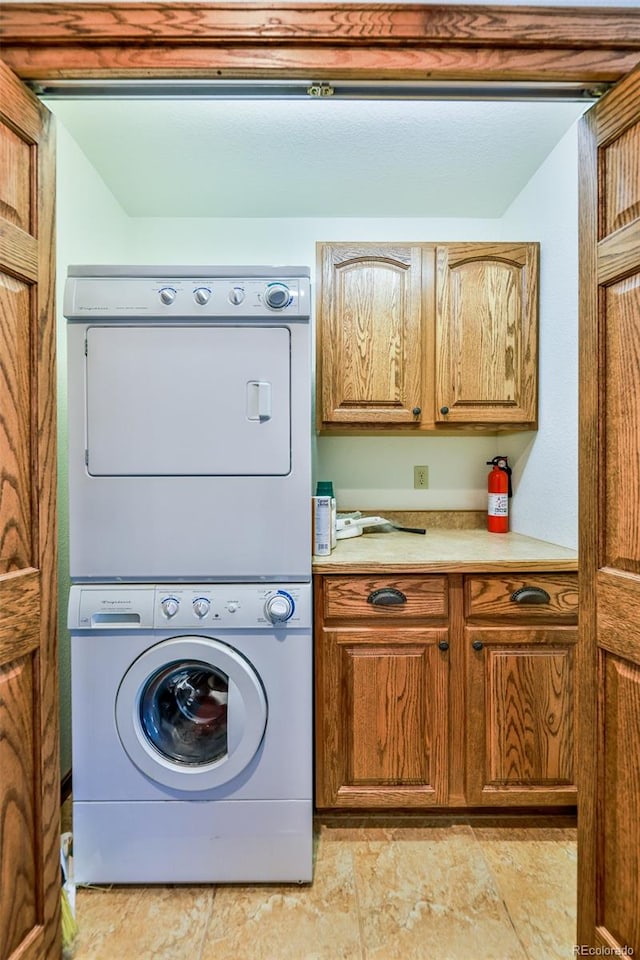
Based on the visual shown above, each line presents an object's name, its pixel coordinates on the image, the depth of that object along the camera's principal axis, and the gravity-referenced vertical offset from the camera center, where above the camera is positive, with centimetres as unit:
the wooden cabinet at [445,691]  156 -71
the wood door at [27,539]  96 -12
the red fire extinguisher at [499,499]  214 -6
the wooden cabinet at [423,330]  194 +67
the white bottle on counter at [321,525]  165 -15
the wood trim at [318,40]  93 +92
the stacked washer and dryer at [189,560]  136 -23
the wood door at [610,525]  94 -9
